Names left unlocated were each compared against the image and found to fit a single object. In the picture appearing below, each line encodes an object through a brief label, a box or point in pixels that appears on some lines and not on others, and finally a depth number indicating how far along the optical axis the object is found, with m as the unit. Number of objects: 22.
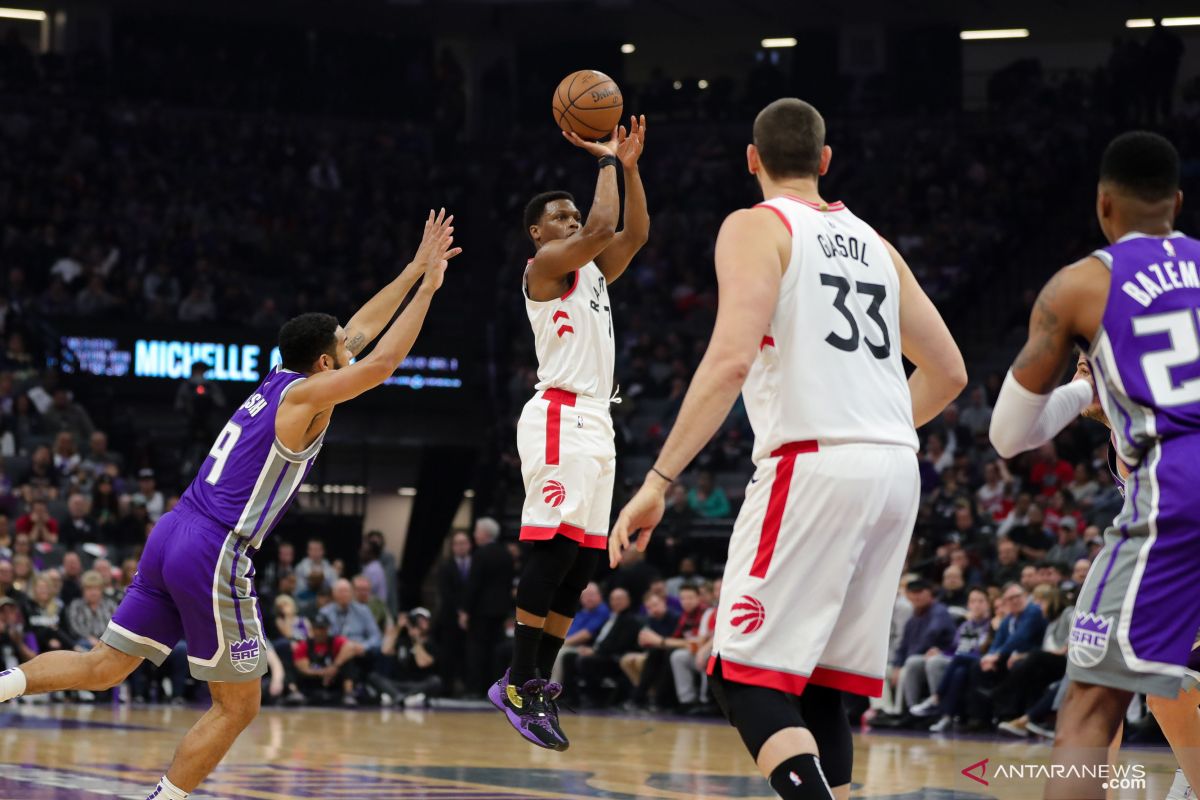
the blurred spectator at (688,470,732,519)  19.06
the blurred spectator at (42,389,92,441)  20.70
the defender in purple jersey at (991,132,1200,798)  4.10
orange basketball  7.43
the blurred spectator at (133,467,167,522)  18.98
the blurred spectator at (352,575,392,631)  16.97
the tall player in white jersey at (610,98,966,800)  4.51
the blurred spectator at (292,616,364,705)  16.27
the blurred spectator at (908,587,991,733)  13.80
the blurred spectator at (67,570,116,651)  15.62
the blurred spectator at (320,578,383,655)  16.61
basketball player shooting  7.45
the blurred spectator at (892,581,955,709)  14.27
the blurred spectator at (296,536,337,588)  17.48
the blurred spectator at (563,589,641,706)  16.23
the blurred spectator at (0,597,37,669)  15.20
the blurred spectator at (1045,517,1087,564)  14.38
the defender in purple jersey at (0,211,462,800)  6.58
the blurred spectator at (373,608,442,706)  16.70
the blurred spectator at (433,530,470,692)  17.31
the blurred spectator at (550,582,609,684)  16.64
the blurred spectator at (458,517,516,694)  16.72
